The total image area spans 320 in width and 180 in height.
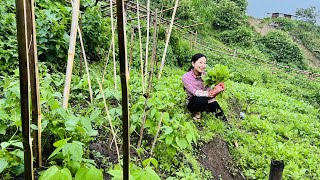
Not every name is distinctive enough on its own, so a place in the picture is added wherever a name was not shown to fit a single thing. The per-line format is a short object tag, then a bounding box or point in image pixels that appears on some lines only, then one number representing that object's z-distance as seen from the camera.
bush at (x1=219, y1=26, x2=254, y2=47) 25.22
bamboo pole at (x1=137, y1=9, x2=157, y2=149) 1.93
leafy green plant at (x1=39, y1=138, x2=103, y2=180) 1.26
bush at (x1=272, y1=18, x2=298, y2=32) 33.22
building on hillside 37.94
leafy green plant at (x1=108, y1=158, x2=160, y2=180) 1.30
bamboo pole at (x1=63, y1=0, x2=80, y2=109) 1.30
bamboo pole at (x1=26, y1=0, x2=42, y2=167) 1.21
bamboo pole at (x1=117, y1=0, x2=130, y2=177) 0.73
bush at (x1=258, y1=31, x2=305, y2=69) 26.06
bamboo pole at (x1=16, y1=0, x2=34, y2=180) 0.74
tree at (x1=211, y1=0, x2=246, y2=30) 26.34
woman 4.12
